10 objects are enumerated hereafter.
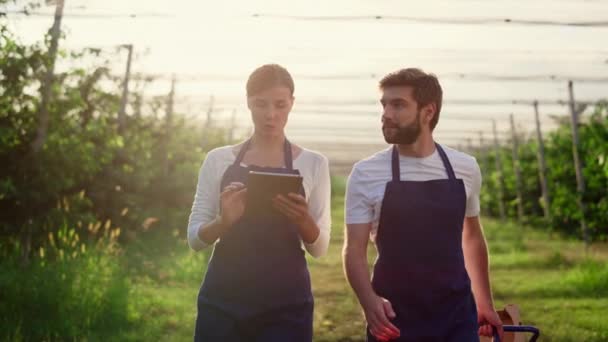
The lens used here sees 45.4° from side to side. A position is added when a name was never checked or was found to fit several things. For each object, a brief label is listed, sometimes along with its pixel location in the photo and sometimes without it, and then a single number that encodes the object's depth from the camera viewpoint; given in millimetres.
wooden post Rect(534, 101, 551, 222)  17234
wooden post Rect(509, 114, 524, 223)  20469
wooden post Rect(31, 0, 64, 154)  7977
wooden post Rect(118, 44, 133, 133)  12716
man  2795
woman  2746
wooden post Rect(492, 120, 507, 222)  23266
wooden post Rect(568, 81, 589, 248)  13641
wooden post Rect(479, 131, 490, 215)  26984
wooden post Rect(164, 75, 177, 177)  15276
